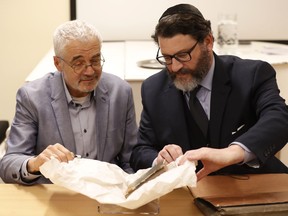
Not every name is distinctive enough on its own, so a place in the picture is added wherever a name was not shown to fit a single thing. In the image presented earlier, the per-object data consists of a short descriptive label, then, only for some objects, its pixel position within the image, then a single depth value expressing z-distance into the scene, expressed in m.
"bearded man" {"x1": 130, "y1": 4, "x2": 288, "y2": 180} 1.77
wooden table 1.37
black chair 3.21
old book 1.29
